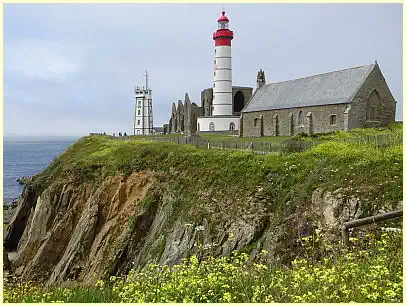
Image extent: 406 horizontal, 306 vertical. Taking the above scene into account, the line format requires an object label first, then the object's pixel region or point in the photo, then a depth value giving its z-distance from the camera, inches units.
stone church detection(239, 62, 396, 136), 1524.4
